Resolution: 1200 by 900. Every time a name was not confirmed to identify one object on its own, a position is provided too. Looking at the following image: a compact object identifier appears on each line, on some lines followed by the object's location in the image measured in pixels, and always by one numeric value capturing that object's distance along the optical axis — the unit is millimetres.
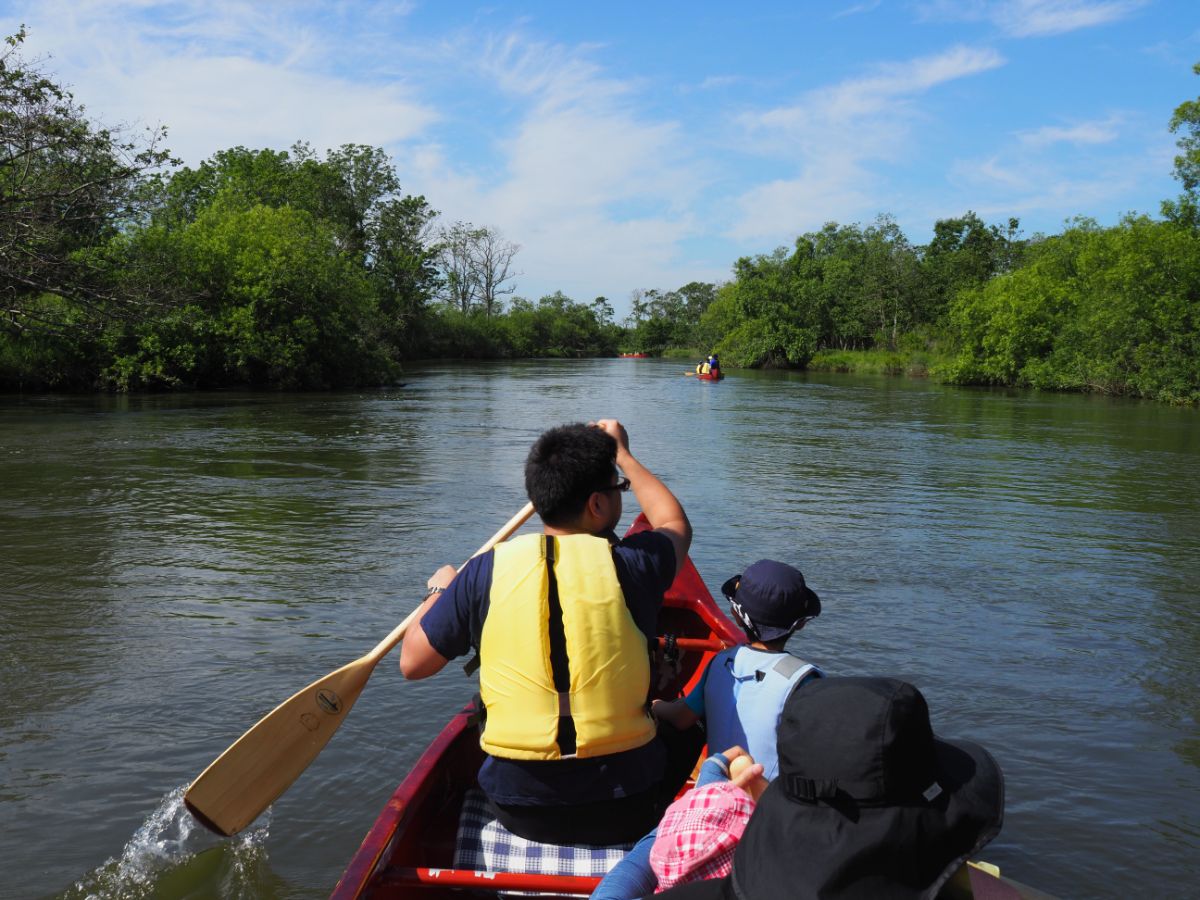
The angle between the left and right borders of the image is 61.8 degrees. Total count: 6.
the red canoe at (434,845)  2545
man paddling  2359
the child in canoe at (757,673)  2705
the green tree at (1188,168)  31516
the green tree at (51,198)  18656
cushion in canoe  2543
